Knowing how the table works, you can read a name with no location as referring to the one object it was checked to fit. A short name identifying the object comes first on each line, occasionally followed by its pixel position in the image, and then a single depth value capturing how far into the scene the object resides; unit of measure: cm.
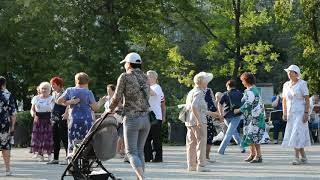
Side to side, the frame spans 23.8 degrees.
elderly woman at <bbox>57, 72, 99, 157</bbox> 1312
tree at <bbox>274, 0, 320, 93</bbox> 2916
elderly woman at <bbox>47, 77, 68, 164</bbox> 1564
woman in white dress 1455
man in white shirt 1544
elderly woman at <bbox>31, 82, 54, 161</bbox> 1686
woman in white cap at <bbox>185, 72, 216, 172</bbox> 1317
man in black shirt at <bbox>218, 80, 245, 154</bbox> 1670
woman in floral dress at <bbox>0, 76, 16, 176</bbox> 1327
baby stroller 1077
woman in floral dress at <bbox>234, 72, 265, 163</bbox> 1522
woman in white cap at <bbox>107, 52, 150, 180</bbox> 1060
